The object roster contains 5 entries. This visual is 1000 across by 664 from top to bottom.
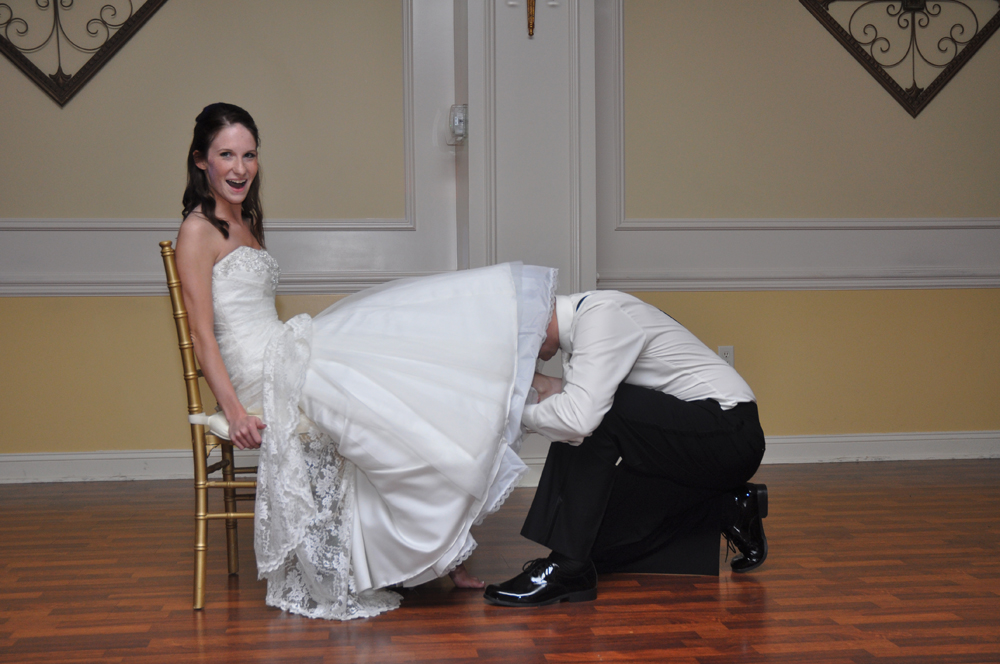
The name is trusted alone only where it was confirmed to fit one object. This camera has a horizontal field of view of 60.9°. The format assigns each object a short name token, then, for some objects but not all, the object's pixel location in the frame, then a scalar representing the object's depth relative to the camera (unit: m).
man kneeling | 1.87
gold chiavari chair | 1.96
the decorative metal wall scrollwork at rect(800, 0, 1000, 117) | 3.71
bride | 1.81
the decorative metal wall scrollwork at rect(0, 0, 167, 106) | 3.34
